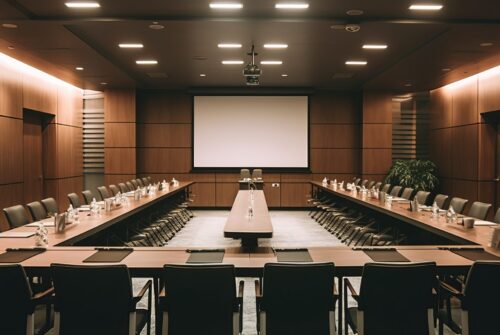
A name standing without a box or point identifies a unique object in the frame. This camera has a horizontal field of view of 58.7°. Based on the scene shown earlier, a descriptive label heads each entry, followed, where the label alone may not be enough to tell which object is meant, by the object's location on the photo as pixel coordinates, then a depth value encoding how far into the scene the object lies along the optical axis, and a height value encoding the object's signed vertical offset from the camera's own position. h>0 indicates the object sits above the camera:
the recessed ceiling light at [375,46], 7.39 +1.89
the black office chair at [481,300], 2.61 -0.84
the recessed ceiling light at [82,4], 5.36 +1.87
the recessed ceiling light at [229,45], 7.36 +1.88
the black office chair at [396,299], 2.60 -0.84
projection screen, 12.60 +0.75
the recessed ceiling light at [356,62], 8.70 +1.91
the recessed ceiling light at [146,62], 8.64 +1.90
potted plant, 10.98 -0.40
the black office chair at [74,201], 6.37 -0.62
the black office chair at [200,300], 2.55 -0.83
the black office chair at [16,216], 4.86 -0.66
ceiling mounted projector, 7.23 +1.38
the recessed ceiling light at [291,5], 5.43 +1.89
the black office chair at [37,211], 5.40 -0.66
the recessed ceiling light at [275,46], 7.38 +1.89
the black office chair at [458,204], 5.81 -0.60
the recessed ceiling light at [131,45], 7.36 +1.88
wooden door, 9.57 +0.03
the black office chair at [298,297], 2.61 -0.83
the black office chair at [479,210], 5.44 -0.64
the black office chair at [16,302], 2.56 -0.85
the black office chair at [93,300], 2.53 -0.83
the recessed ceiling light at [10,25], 5.89 +1.76
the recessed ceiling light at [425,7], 5.40 +1.87
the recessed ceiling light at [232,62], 8.76 +1.91
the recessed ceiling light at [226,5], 5.42 +1.89
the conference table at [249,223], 3.75 -0.65
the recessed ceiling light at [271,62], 8.78 +1.92
